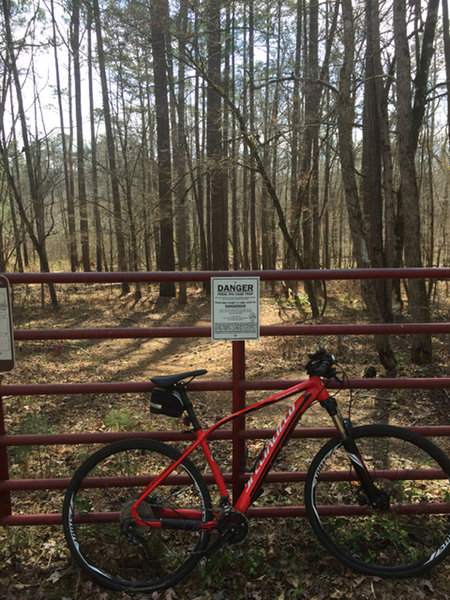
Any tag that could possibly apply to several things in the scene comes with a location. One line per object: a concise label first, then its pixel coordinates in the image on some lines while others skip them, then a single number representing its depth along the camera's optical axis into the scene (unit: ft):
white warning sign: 8.61
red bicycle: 7.88
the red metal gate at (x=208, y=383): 8.49
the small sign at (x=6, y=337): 8.51
